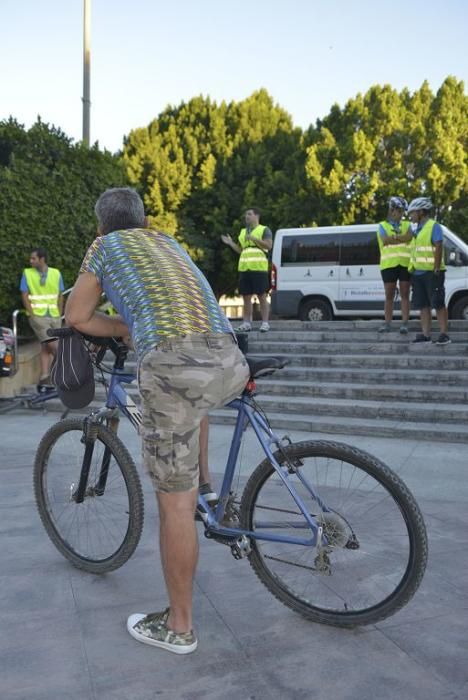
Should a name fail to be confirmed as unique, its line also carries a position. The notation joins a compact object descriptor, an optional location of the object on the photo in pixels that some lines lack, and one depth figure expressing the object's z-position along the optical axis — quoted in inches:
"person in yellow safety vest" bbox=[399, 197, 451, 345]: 331.9
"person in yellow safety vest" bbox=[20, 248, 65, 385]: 352.5
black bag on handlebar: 117.3
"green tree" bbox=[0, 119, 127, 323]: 391.2
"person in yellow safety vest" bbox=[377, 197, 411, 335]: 371.9
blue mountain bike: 104.5
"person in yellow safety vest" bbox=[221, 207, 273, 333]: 404.8
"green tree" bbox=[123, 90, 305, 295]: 1031.6
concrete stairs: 274.5
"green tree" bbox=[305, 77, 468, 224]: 954.1
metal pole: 529.3
